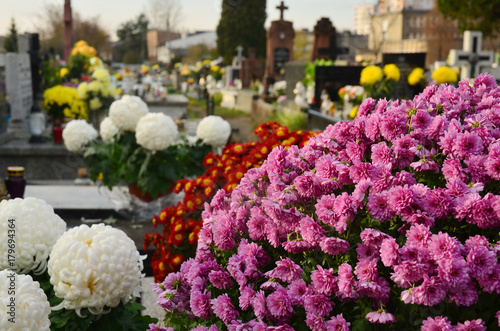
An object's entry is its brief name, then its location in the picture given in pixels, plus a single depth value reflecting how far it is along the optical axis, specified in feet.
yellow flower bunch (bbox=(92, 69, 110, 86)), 32.12
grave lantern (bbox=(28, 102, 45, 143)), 35.19
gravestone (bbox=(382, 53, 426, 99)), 41.16
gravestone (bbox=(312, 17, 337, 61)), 69.82
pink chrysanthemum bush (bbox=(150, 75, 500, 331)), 5.23
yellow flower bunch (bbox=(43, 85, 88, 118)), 35.01
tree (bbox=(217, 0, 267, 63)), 130.00
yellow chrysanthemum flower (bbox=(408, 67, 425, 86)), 35.81
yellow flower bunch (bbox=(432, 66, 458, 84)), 35.42
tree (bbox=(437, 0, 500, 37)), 96.63
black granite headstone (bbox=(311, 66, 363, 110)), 44.47
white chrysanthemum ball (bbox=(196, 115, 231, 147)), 15.80
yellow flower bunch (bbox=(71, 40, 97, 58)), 51.34
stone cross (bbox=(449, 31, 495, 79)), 44.70
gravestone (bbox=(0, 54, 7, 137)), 37.62
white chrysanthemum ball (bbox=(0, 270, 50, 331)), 5.56
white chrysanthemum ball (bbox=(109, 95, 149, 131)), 15.51
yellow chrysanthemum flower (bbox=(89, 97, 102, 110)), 32.27
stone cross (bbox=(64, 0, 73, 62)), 96.88
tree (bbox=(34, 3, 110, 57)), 148.05
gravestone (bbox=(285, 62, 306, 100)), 61.68
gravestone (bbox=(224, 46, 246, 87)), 103.71
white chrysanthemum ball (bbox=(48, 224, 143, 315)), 6.18
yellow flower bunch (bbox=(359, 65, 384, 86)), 32.91
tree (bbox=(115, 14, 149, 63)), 259.60
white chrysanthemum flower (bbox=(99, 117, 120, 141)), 16.70
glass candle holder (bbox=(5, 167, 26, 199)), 14.58
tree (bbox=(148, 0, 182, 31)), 160.86
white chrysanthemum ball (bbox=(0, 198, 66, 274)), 7.05
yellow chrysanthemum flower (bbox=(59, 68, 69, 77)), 50.35
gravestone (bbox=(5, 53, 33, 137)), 36.41
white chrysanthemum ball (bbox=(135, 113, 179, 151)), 14.88
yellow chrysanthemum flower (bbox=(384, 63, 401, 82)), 33.90
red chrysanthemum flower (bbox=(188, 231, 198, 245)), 11.11
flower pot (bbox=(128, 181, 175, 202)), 16.44
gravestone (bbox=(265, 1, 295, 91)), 82.43
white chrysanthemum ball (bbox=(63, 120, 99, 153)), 16.79
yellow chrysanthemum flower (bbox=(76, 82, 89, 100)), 32.12
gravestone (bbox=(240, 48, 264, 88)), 93.71
